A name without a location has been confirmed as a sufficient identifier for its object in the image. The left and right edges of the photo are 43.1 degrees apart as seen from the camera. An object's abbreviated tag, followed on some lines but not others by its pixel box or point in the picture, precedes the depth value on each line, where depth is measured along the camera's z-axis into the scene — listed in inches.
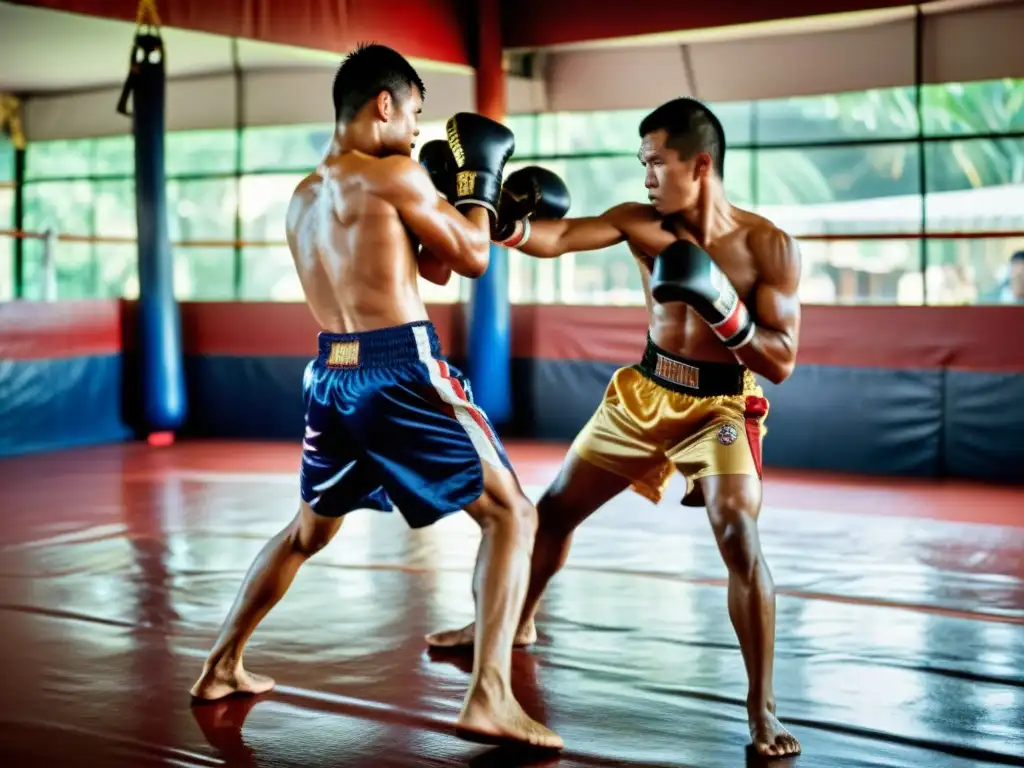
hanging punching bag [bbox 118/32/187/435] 311.1
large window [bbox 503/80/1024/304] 371.6
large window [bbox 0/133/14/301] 571.8
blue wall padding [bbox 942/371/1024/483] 274.2
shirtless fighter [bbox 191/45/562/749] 106.7
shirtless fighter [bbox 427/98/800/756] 106.5
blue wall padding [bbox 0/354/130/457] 307.7
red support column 332.5
